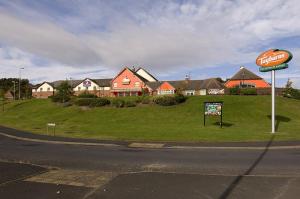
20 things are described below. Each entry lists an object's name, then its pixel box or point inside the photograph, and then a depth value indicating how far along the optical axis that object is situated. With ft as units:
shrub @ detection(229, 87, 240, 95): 183.86
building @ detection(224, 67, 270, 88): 257.75
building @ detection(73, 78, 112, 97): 322.71
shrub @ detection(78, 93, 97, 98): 185.34
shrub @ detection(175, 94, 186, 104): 156.50
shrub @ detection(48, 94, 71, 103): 186.67
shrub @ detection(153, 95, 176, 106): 153.48
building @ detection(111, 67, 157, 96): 281.13
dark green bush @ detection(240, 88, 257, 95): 178.91
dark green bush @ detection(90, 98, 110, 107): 163.53
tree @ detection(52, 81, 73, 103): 187.14
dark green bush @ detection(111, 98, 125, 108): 160.35
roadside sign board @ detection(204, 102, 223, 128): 100.99
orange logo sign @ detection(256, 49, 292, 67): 90.67
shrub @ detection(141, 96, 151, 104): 159.47
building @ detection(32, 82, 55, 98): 361.51
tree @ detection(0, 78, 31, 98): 335.92
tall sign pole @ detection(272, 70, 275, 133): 89.13
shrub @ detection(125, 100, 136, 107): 159.23
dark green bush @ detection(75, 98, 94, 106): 165.68
